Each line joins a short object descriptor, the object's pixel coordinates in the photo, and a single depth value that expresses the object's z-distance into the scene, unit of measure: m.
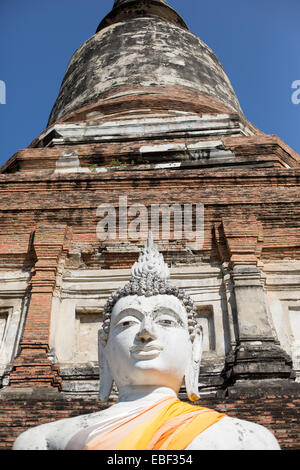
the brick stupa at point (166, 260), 5.92
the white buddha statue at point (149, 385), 2.51
